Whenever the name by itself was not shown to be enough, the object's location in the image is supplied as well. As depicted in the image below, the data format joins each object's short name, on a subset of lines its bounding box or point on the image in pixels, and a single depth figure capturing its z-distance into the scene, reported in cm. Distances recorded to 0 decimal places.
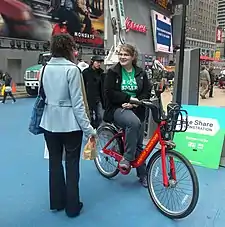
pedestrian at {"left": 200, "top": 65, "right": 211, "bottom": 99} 1571
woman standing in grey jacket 257
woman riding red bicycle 313
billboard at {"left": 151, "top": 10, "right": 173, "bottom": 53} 3891
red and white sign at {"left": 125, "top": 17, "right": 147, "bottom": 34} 3228
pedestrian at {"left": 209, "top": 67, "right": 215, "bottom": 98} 1684
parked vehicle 1517
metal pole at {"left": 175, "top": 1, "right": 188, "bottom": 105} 501
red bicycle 271
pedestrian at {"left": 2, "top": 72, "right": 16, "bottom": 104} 1271
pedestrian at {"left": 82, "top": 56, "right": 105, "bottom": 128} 525
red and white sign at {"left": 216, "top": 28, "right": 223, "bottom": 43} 5509
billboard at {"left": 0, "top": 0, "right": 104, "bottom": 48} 1902
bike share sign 423
